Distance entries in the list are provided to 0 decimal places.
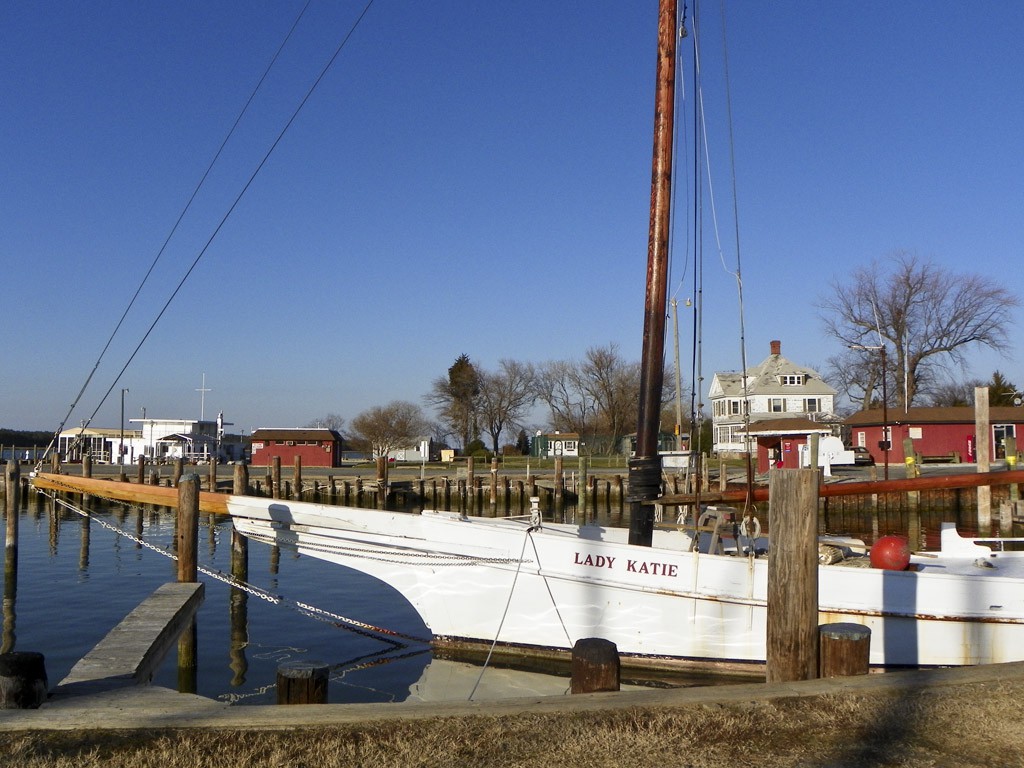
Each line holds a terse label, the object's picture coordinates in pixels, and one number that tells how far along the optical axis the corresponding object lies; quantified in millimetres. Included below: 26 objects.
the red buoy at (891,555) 10500
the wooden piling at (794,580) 6922
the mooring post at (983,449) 23125
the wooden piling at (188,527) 10641
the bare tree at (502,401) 91062
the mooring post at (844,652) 6816
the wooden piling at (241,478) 17348
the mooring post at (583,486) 30969
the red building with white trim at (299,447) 57875
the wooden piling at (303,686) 6184
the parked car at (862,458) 47391
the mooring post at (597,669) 6309
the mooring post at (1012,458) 29625
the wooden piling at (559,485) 36219
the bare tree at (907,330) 65812
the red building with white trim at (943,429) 48531
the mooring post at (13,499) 17219
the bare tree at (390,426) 81188
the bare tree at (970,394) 66438
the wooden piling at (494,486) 36250
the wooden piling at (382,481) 33031
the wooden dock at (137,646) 6816
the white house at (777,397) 73062
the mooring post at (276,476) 31303
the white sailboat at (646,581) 10062
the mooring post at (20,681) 5703
